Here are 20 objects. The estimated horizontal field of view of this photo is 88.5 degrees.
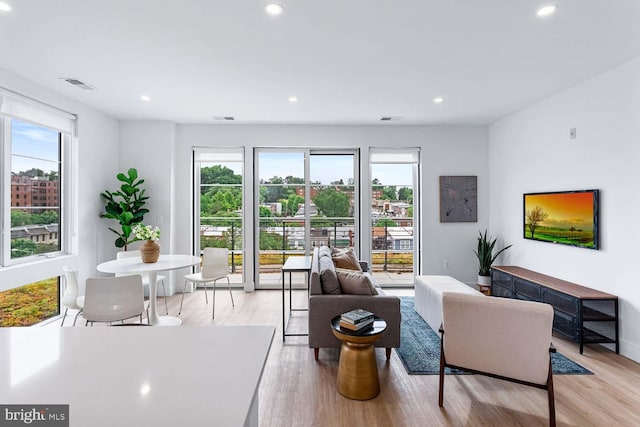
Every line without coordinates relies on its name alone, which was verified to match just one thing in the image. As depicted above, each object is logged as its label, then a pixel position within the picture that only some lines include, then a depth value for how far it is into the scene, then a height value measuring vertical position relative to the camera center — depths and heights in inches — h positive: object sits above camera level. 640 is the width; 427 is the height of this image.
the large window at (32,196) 128.7 +7.9
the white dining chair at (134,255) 156.9 -20.1
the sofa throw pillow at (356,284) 112.7 -24.5
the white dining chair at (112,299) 104.3 -27.3
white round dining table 125.5 -20.9
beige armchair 76.9 -31.1
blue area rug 106.9 -50.6
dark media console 119.2 -36.5
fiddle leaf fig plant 177.9 +4.3
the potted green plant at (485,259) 189.8 -26.5
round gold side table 90.2 -42.1
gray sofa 110.6 -33.3
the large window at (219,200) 210.2 +8.8
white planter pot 189.2 -38.9
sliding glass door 211.6 +6.3
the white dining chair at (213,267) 161.6 -26.7
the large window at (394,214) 213.8 -0.3
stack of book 91.8 -30.5
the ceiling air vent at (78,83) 133.9 +55.0
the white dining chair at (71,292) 123.2 -29.6
